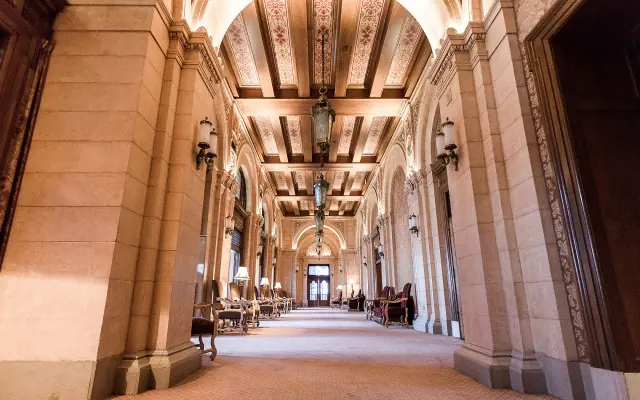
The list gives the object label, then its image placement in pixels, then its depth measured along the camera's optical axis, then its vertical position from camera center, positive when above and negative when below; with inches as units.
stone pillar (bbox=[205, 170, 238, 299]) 264.2 +46.7
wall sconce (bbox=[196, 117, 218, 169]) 128.8 +58.1
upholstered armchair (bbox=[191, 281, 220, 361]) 139.3 -17.8
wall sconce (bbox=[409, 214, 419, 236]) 281.9 +54.2
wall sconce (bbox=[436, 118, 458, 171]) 130.4 +56.9
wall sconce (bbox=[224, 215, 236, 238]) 295.3 +55.7
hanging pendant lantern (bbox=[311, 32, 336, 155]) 152.9 +77.3
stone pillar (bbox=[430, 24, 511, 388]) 104.2 +17.3
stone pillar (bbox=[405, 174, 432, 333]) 265.7 +25.9
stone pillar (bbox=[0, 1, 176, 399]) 85.2 +22.7
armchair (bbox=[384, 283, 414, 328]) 290.2 -20.9
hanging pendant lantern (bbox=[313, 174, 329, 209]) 250.2 +74.6
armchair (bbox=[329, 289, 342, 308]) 717.9 -32.2
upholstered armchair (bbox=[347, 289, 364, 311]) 606.2 -30.1
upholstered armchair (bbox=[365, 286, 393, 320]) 341.2 -21.7
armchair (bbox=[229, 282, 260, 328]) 258.1 -12.2
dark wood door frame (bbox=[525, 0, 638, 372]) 78.1 +22.6
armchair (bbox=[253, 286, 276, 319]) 394.3 -25.4
